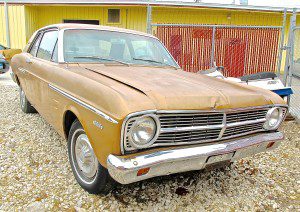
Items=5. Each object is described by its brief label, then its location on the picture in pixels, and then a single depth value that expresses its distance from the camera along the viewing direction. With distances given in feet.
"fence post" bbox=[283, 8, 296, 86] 18.42
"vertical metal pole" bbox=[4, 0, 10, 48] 48.03
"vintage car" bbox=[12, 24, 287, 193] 7.04
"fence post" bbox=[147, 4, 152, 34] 20.91
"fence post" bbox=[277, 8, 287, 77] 20.56
